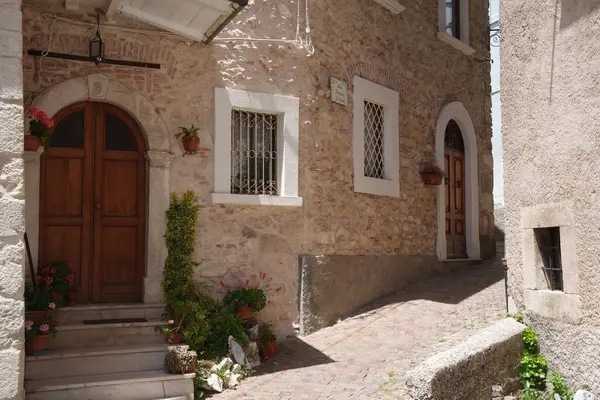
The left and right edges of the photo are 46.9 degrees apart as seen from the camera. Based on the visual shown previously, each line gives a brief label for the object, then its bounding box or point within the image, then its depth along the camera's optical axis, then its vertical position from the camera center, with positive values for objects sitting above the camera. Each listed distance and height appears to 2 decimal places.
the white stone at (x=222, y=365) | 7.26 -1.41
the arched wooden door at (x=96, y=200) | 7.67 +0.36
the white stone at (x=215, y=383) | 7.03 -1.54
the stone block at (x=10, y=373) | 4.98 -1.01
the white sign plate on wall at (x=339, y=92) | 9.26 +1.88
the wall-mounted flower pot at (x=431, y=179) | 10.75 +0.81
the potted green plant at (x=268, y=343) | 8.04 -1.31
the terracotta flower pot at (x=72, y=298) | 7.55 -0.72
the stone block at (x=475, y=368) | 5.64 -1.19
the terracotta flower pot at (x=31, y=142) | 6.71 +0.88
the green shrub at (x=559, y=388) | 6.07 -1.41
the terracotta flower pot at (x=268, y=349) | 8.04 -1.37
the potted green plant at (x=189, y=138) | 7.98 +1.09
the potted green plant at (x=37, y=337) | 6.61 -1.00
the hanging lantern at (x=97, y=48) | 7.61 +2.03
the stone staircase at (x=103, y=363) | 6.43 -1.29
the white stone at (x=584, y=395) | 5.65 -1.36
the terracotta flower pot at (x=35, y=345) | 6.66 -1.08
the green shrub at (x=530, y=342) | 6.59 -1.07
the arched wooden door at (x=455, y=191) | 11.80 +0.69
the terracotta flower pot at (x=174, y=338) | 7.33 -1.13
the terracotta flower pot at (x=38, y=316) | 6.83 -0.83
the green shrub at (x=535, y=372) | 6.45 -1.33
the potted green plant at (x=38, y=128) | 6.77 +1.04
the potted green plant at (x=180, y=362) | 6.82 -1.29
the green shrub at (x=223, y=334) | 7.56 -1.13
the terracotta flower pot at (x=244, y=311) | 7.96 -0.92
